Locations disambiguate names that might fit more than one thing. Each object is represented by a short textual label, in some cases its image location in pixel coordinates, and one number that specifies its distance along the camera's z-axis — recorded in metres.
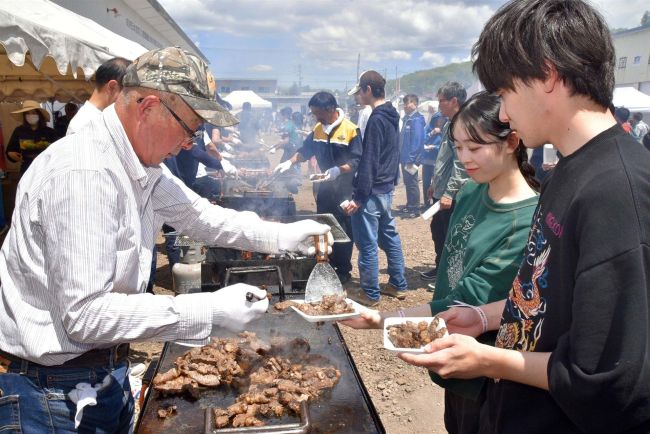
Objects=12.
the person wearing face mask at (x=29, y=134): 7.94
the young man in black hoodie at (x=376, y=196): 5.98
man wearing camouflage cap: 1.64
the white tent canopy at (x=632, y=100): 17.31
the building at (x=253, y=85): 73.40
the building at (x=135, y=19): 12.09
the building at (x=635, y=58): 33.66
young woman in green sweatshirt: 2.10
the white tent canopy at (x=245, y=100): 28.90
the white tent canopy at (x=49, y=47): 3.70
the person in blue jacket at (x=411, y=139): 11.41
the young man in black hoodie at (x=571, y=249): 1.09
